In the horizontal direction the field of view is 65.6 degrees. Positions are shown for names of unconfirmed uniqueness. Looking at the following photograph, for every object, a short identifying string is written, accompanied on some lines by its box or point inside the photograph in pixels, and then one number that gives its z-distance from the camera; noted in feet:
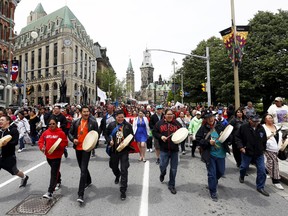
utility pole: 39.17
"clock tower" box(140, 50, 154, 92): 556.51
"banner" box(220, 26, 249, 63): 39.40
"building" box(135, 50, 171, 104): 549.25
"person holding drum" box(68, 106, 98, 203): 15.69
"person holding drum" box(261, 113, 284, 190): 18.28
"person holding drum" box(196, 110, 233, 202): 15.85
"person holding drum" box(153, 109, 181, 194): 17.17
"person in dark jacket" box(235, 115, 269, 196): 17.16
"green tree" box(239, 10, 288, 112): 79.51
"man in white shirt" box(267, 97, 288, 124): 24.79
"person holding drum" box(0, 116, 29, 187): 16.55
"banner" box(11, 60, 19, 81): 64.34
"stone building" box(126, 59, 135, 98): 554.05
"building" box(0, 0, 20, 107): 102.51
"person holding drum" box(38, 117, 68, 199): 15.59
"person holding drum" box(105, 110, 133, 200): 16.10
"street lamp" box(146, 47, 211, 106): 58.25
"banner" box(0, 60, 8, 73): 64.59
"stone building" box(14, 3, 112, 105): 189.57
